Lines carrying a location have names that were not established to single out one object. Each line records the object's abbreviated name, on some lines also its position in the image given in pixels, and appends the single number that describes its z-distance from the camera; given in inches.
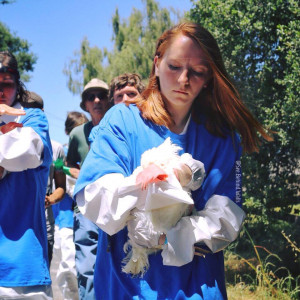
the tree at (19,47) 1008.2
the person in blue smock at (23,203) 116.3
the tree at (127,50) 852.6
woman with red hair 88.2
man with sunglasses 190.2
